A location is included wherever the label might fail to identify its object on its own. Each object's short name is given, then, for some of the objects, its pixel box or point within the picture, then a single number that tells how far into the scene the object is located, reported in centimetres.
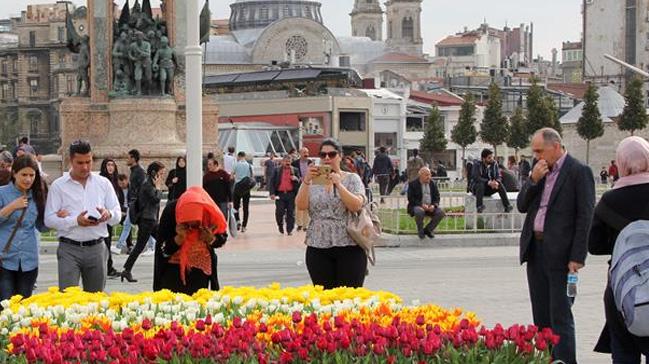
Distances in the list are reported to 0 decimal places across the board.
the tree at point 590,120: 8400
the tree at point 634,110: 8206
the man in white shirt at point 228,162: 2953
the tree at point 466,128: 8869
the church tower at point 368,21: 19388
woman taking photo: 1024
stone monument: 3212
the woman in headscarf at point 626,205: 841
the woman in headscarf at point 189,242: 941
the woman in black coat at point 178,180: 1928
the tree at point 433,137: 8919
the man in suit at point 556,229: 955
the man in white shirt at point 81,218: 1061
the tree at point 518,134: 8538
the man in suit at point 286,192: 2552
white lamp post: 1411
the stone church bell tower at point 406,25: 19088
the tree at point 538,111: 8262
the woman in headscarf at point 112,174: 1867
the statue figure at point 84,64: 3288
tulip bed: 684
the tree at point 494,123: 8644
